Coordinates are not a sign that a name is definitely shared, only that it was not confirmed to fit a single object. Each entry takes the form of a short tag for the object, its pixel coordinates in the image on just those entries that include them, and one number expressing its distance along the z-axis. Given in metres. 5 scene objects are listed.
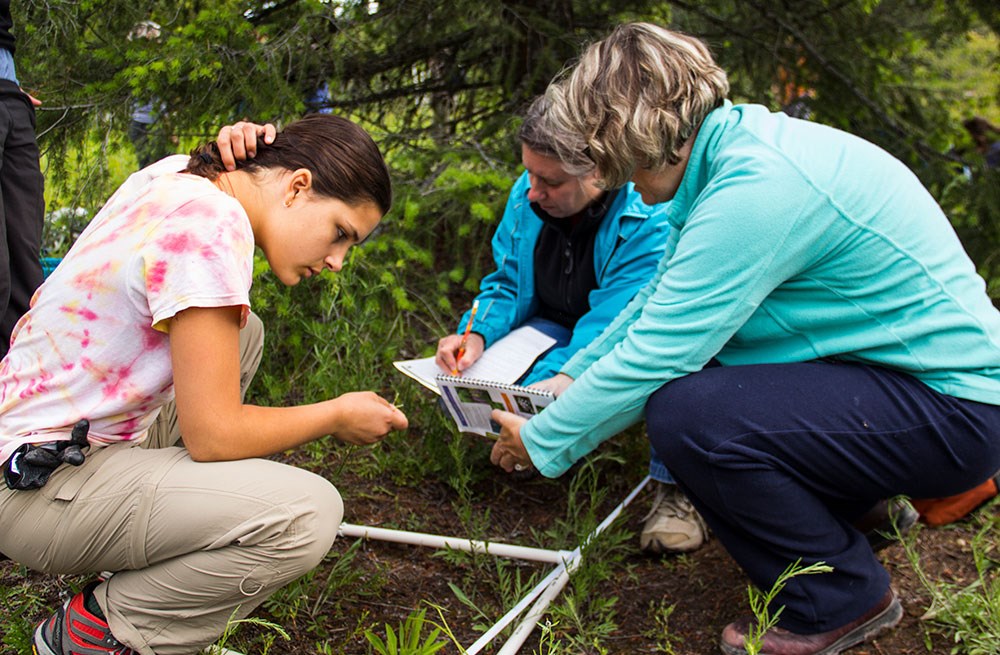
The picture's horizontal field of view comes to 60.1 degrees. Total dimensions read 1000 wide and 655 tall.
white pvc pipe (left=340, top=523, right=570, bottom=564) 2.28
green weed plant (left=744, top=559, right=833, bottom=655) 1.73
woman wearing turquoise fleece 1.82
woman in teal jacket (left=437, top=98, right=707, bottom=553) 2.52
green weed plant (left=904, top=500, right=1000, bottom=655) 2.00
